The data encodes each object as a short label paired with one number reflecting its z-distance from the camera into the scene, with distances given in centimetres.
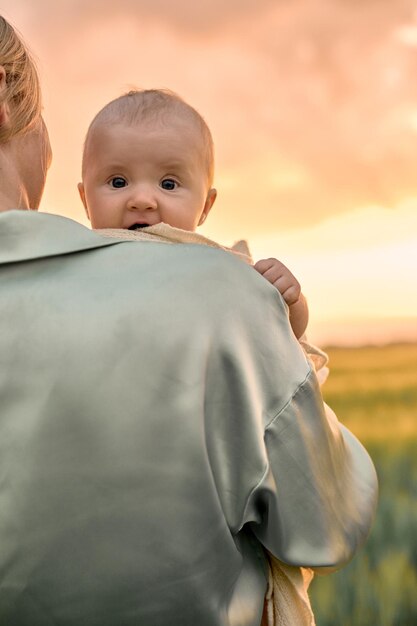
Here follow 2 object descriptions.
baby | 231
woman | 149
